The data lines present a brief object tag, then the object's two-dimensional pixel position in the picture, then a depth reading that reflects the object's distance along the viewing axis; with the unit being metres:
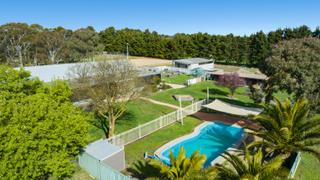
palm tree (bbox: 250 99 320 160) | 13.63
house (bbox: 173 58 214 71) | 57.22
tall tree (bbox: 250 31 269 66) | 70.17
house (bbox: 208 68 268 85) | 48.09
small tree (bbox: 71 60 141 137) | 18.77
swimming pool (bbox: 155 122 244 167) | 18.48
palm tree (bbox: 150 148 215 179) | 10.89
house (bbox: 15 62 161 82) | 30.12
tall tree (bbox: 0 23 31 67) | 55.66
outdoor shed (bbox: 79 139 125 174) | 14.02
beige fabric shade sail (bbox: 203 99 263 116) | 24.18
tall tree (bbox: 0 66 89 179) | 10.58
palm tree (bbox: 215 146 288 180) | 10.02
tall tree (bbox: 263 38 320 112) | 18.61
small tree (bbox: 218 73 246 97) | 36.34
